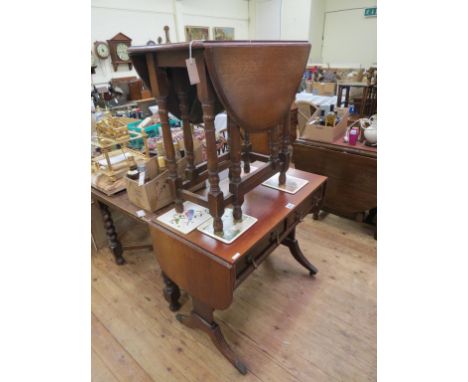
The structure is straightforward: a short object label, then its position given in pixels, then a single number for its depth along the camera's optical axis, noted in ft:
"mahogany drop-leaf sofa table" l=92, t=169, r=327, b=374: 3.25
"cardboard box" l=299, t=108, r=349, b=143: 6.79
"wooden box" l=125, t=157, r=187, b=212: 4.31
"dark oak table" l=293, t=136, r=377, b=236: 6.25
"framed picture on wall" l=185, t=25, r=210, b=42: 16.50
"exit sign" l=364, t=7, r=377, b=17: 17.07
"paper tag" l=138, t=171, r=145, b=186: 4.34
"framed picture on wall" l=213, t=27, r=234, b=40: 18.13
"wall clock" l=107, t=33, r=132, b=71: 13.70
